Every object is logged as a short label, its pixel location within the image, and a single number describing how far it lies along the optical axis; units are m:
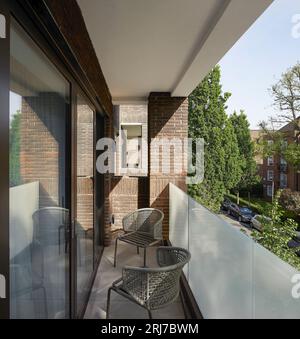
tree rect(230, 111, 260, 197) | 19.44
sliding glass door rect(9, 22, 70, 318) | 1.08
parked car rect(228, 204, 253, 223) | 17.98
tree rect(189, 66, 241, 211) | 14.58
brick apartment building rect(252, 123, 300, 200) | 15.32
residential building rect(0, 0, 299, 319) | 1.06
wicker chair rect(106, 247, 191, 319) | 2.00
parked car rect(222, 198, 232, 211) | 17.00
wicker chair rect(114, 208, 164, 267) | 3.83
